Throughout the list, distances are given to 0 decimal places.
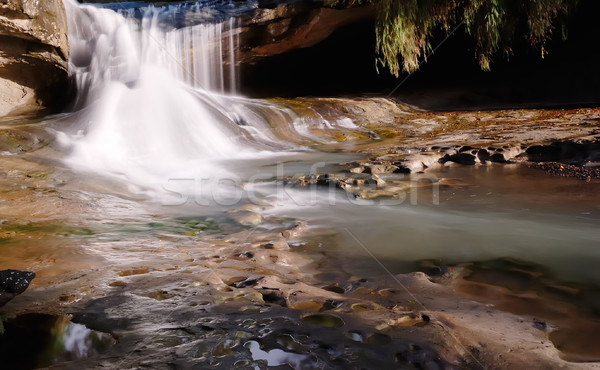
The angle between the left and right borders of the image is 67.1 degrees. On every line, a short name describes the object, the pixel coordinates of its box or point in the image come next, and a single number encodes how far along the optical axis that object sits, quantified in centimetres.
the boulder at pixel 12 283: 201
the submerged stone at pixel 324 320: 192
